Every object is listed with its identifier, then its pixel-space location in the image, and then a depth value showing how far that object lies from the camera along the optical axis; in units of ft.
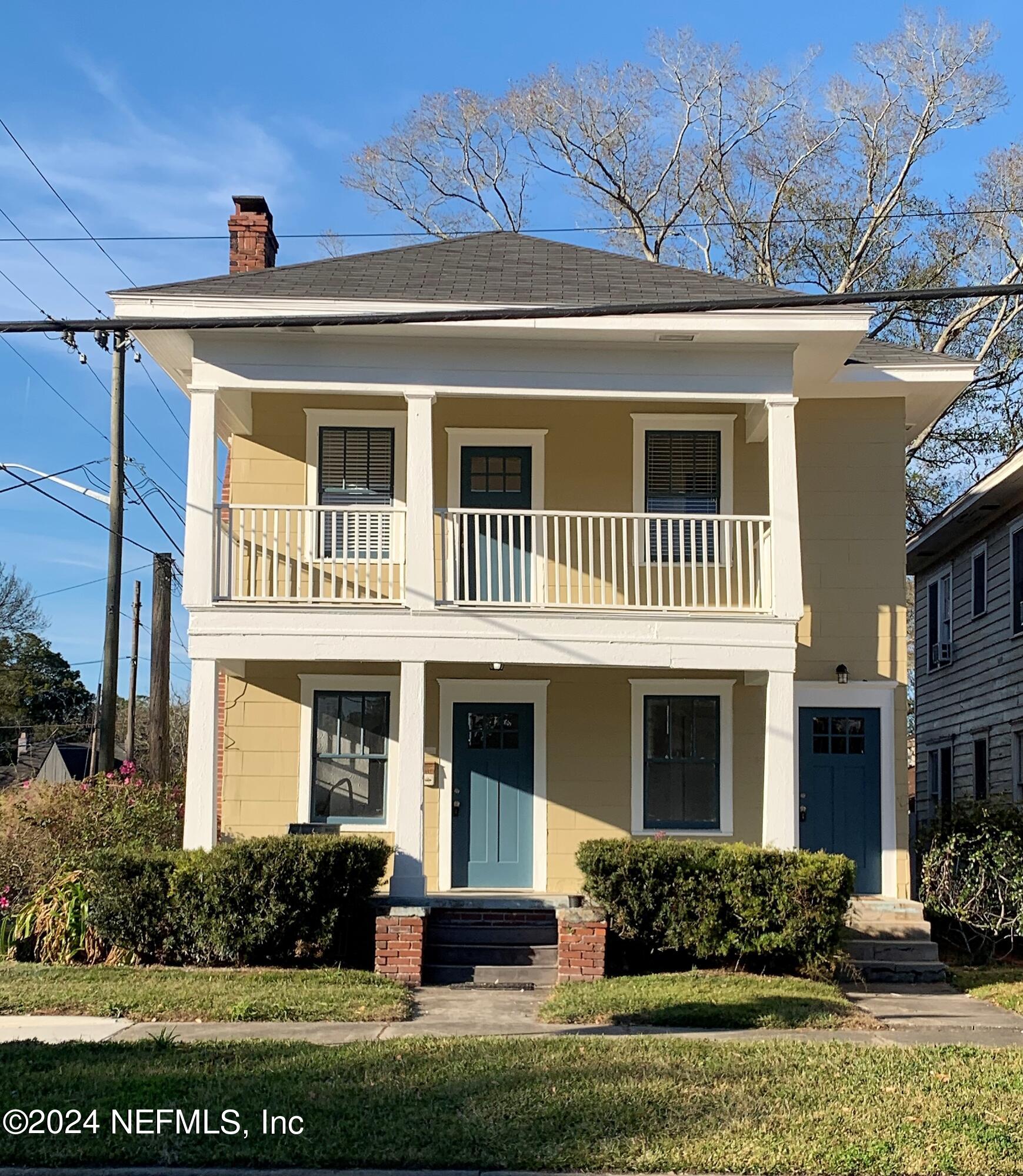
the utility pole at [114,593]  69.21
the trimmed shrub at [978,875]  45.70
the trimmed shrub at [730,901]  38.99
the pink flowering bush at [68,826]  44.42
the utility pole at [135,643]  126.93
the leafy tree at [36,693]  174.19
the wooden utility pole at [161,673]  69.05
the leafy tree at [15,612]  183.83
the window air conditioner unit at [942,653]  72.69
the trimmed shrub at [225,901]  39.11
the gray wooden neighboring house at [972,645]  60.90
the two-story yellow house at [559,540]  45.34
